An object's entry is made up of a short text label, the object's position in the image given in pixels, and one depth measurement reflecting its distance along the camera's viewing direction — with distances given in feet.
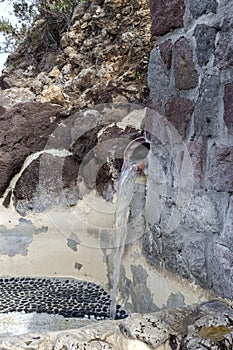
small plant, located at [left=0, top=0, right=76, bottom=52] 11.42
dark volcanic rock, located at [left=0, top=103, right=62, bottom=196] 8.41
